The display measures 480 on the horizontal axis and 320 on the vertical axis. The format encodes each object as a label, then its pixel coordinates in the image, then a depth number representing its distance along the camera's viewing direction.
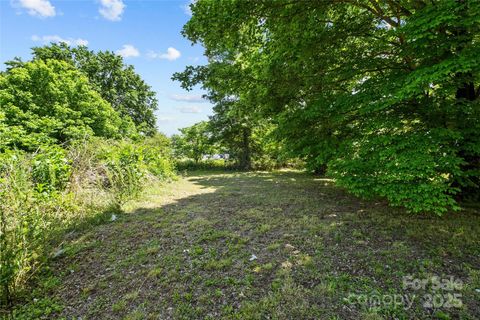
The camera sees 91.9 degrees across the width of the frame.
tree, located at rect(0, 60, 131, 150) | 10.73
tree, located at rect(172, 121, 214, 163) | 15.44
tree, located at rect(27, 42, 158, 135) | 17.39
